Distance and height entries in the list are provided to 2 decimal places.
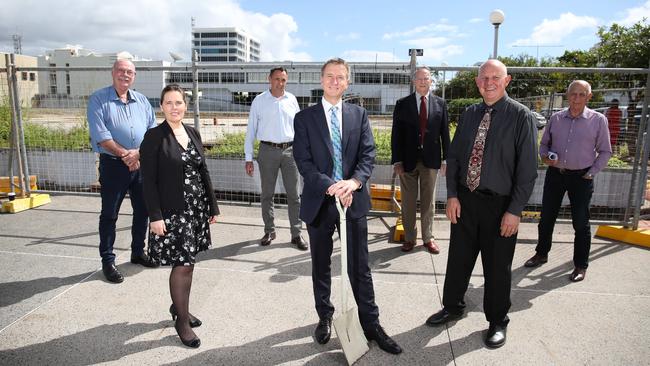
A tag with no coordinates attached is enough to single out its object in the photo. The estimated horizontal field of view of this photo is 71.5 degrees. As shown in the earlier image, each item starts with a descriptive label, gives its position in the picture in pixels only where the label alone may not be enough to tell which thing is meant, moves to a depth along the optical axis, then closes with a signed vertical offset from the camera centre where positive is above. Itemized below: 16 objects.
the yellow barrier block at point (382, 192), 6.70 -1.25
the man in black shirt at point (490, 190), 3.06 -0.56
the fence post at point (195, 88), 6.21 +0.23
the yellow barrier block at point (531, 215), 6.40 -1.48
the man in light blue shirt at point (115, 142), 4.17 -0.35
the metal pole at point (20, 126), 6.62 -0.35
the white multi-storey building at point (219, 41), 151.25 +21.41
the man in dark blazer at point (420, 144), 4.84 -0.38
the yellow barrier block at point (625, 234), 5.35 -1.49
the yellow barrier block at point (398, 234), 5.48 -1.51
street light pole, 9.54 +1.92
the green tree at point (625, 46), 14.40 +2.12
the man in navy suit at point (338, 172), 3.08 -0.44
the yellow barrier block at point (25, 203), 6.56 -1.48
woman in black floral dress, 3.01 -0.61
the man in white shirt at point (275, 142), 5.16 -0.41
